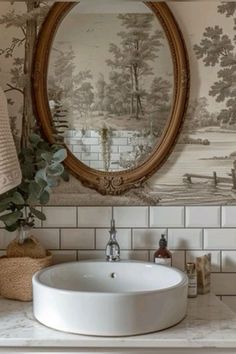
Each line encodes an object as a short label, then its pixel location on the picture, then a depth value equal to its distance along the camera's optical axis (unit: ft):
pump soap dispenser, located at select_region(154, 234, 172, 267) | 6.86
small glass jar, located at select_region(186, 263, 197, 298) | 6.70
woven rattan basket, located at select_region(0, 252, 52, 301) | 6.54
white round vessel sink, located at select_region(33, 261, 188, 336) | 5.57
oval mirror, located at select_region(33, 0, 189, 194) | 6.99
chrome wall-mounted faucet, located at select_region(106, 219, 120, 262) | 6.83
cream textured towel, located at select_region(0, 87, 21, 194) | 6.16
